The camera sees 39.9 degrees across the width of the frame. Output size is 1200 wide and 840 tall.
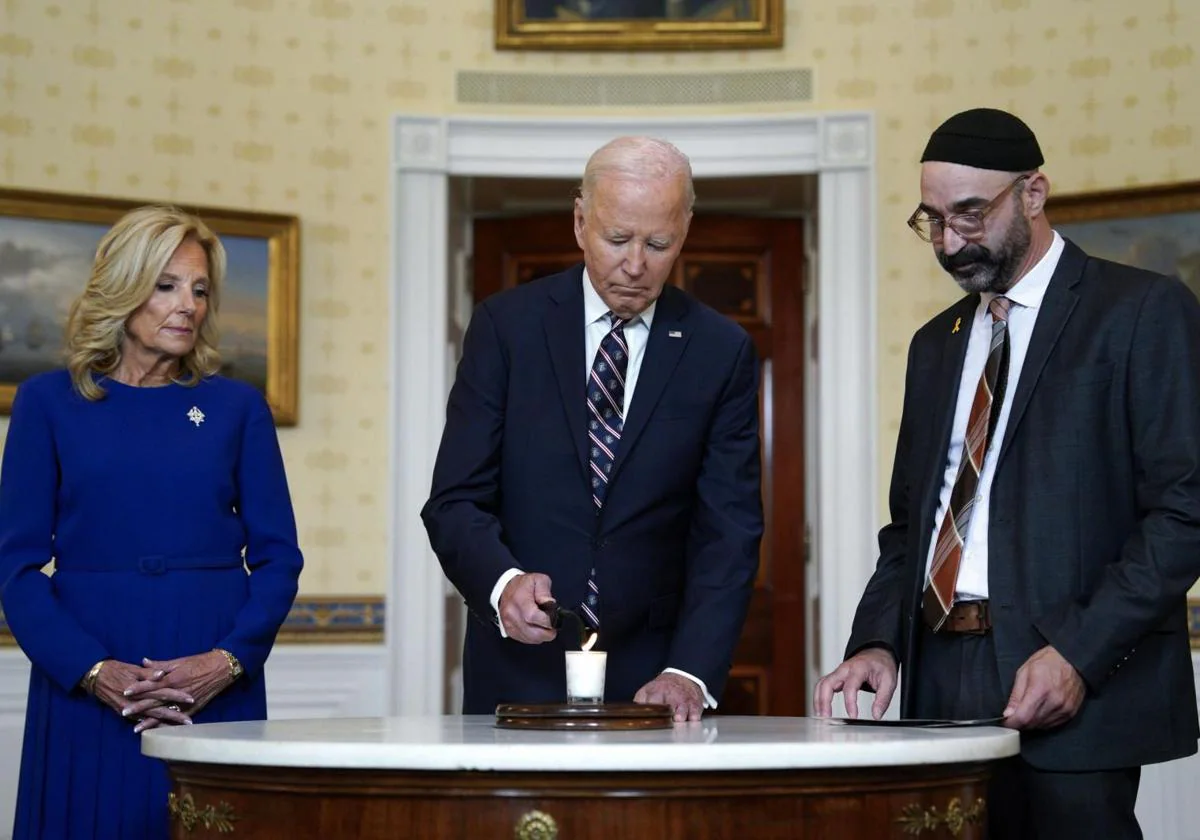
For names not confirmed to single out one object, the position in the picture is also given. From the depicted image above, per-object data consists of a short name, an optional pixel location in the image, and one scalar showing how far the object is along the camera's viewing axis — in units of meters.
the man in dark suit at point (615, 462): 3.36
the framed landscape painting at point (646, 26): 6.72
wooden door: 7.33
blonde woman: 3.44
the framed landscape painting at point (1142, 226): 6.12
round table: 2.33
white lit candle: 2.83
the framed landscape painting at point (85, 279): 6.12
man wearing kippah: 2.92
